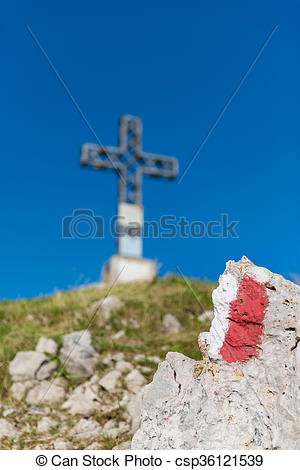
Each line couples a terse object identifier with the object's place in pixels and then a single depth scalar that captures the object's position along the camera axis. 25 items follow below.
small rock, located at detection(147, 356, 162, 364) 6.14
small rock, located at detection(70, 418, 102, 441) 4.72
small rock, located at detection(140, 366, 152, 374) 5.92
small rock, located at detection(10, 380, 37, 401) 5.72
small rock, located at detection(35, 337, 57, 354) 6.41
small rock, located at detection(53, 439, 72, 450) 4.49
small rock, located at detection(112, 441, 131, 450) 3.94
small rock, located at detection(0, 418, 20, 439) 4.75
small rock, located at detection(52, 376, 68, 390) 5.96
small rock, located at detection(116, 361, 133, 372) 6.04
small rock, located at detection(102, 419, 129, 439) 4.54
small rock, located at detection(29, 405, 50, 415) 5.40
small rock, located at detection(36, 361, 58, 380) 6.05
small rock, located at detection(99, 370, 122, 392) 5.70
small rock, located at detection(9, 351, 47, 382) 6.04
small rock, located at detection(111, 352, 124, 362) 6.32
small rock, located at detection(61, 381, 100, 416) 5.40
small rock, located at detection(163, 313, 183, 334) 7.47
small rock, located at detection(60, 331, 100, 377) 6.16
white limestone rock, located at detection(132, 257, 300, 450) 2.83
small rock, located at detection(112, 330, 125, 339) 7.21
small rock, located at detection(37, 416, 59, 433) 4.98
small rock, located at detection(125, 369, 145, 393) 5.61
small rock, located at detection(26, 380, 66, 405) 5.67
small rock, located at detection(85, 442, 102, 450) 4.32
